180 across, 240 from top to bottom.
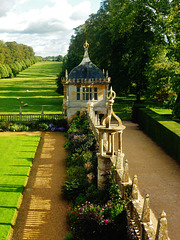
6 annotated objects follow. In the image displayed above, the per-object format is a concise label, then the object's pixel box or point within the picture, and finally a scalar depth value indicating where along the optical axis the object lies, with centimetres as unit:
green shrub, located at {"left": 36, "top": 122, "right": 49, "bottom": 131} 2806
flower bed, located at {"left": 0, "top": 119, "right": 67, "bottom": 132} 2789
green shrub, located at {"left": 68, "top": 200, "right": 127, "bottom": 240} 885
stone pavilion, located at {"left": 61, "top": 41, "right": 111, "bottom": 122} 2676
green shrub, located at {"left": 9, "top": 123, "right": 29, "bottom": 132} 2778
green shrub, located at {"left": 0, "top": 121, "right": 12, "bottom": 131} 2793
